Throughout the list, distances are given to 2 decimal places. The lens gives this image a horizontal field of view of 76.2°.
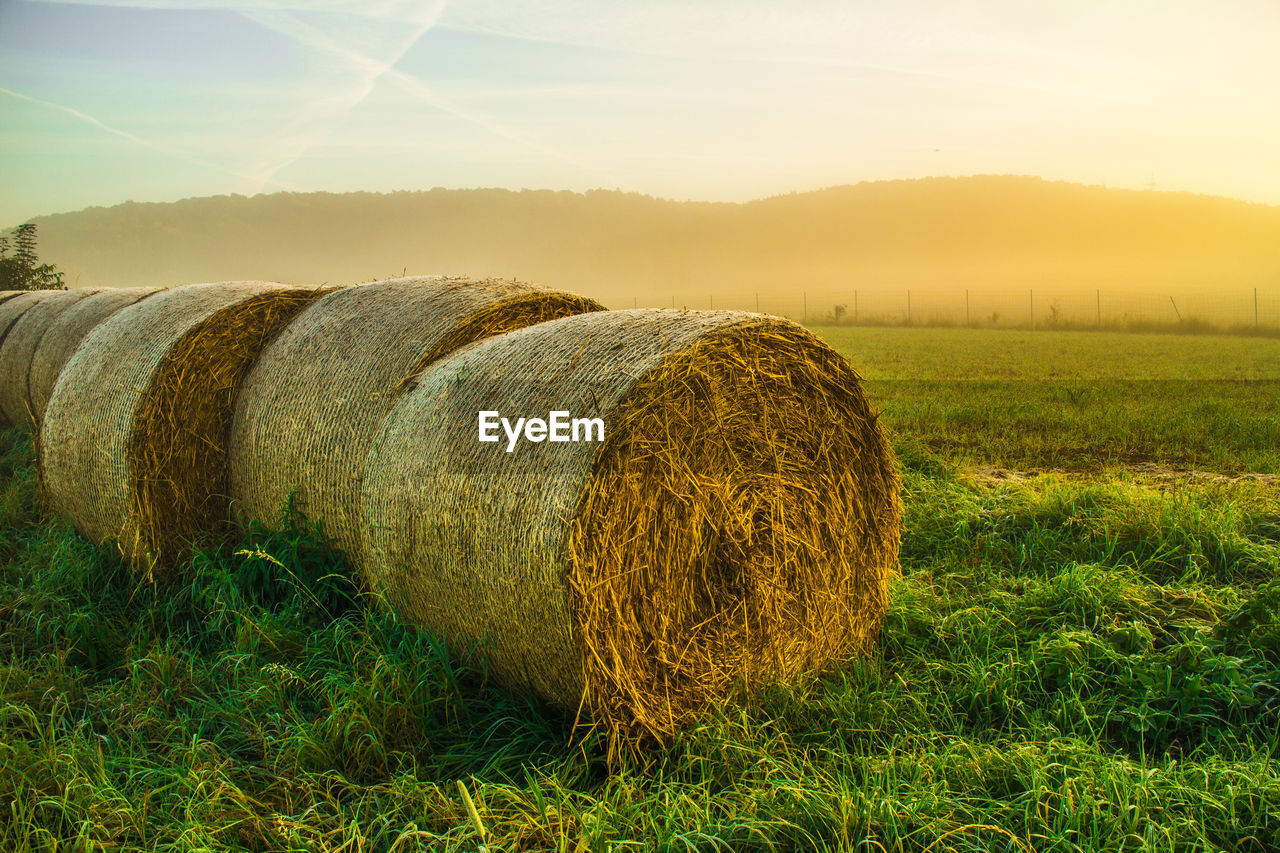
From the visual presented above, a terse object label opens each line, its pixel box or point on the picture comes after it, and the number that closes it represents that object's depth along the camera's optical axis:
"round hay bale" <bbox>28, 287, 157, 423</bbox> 9.33
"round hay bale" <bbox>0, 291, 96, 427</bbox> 10.24
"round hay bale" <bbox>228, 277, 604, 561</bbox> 4.32
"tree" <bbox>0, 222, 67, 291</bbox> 24.39
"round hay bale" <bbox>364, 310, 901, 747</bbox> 3.07
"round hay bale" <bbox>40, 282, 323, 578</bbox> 4.94
